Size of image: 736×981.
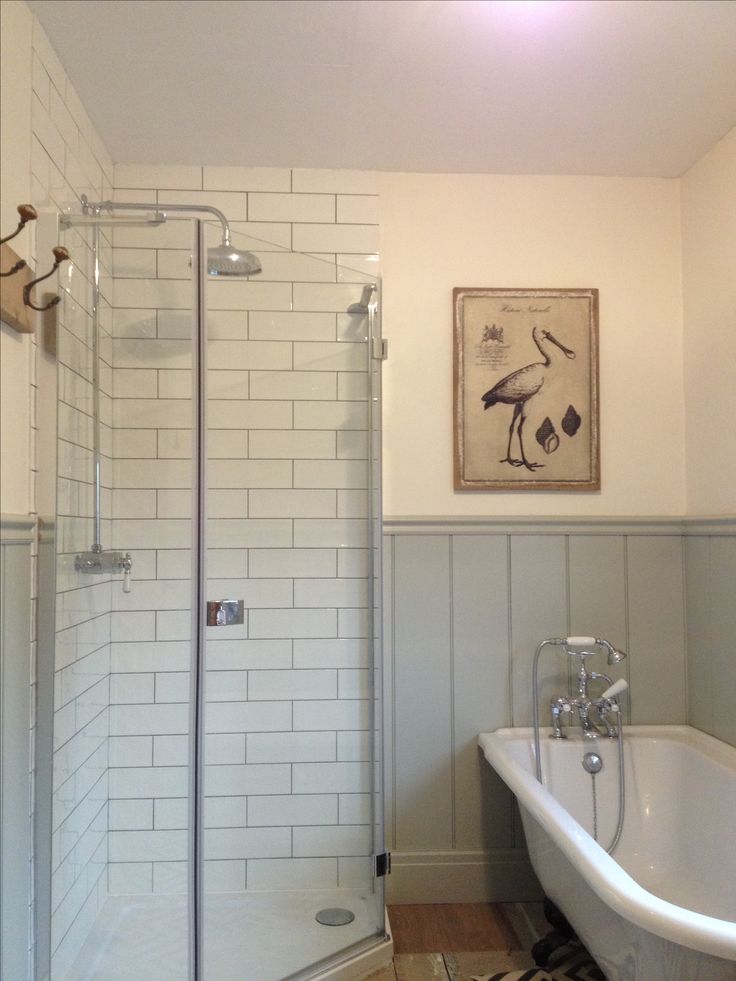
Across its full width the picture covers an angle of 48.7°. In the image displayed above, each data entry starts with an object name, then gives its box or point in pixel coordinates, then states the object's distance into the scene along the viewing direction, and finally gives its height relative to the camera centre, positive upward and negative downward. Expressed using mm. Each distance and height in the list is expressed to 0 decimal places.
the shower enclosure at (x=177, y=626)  1943 -260
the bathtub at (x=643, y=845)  1517 -829
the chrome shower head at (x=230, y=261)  2006 +659
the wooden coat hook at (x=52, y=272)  1877 +594
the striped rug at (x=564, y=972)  2205 -1240
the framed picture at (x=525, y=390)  2789 +450
